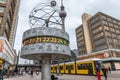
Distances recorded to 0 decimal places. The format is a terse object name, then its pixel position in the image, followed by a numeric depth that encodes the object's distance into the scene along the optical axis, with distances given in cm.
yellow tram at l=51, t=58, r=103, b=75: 1510
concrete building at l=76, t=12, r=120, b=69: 3261
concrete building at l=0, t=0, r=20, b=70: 2119
